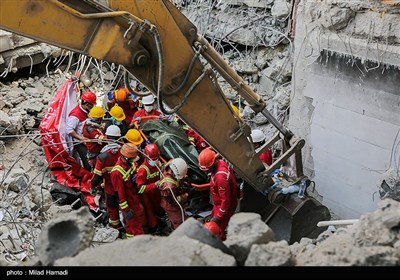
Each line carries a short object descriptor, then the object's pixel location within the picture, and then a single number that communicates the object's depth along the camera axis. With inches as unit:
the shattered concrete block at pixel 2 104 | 353.7
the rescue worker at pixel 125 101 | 335.0
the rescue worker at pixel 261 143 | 261.9
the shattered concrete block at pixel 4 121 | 327.3
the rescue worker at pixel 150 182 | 252.7
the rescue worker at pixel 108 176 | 265.1
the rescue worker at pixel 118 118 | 315.9
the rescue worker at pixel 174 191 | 242.7
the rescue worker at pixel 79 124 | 311.6
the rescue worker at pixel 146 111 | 318.7
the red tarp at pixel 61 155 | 303.6
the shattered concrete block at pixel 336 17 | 234.1
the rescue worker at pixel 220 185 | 238.1
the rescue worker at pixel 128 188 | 250.7
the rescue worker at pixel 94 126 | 306.3
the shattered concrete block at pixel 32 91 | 382.6
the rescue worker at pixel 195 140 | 297.3
